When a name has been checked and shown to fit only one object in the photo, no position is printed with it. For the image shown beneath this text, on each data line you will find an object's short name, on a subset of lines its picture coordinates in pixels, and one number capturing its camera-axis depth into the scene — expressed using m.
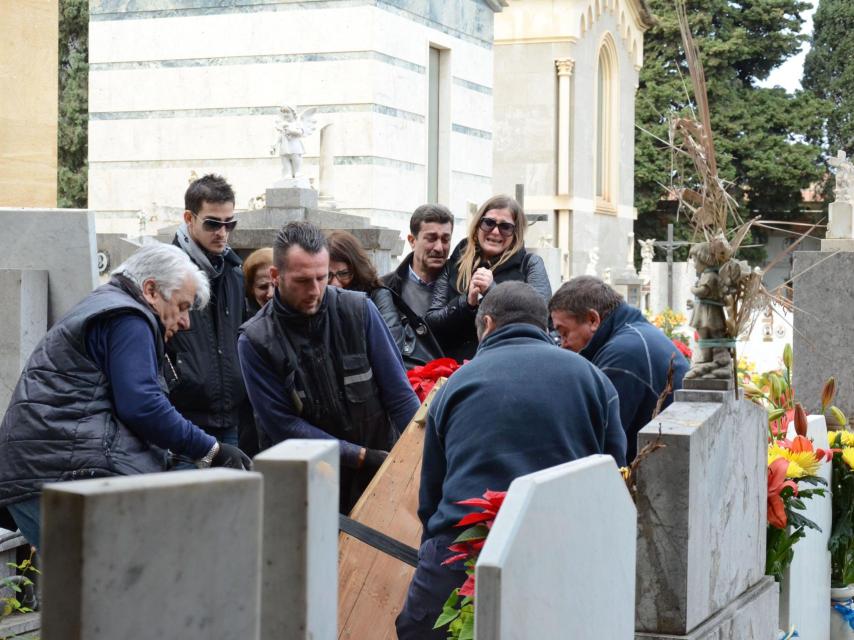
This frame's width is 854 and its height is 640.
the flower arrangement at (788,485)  10.18
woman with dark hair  10.89
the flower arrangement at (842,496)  12.66
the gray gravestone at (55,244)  11.31
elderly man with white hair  7.78
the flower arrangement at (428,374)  10.02
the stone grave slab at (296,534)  3.88
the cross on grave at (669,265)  47.95
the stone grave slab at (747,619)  8.32
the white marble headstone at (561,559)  5.01
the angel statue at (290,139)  25.61
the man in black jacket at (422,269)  11.08
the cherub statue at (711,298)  8.95
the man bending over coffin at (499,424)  7.04
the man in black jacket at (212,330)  10.06
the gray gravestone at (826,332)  16.33
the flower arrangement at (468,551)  6.31
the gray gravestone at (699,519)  7.87
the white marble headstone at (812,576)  11.03
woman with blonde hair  11.17
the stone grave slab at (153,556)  3.12
